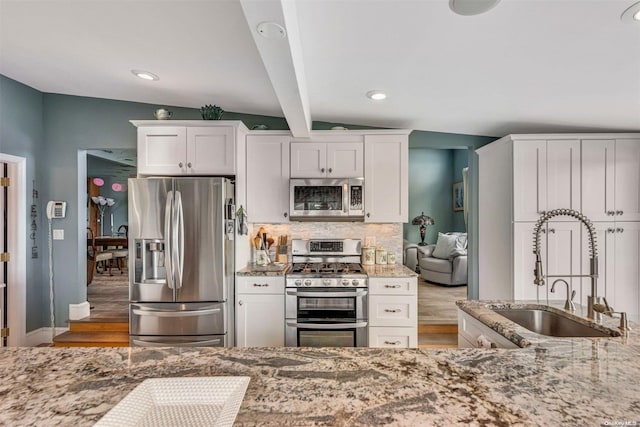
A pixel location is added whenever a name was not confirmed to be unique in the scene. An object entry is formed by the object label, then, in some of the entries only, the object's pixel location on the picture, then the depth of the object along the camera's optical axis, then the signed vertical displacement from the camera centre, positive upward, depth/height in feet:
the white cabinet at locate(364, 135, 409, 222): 10.78 +1.50
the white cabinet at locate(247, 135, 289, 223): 10.84 +1.15
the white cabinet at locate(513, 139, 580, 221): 10.01 +1.07
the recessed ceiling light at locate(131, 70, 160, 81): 9.06 +3.93
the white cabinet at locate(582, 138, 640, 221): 9.96 +0.97
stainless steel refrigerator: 8.99 -1.47
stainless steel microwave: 10.52 +0.45
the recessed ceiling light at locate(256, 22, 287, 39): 4.41 +2.56
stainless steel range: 9.26 -2.89
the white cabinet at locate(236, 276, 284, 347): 9.44 -2.98
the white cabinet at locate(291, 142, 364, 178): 10.81 +1.82
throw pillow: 19.43 -2.21
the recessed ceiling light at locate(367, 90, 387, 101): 8.64 +3.20
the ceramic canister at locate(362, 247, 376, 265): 11.45 -1.63
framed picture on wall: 23.22 +1.06
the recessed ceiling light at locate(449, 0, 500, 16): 4.73 +3.10
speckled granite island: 2.43 -1.57
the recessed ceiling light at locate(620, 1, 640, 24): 4.85 +3.07
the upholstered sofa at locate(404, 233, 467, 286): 18.95 -3.19
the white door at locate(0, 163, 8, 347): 10.75 -1.27
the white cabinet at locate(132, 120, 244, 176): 10.00 +1.94
